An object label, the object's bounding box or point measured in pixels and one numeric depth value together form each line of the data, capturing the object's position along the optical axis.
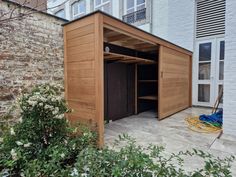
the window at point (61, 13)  10.69
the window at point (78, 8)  9.60
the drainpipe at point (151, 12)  7.00
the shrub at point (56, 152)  1.35
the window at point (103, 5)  8.33
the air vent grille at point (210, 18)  5.48
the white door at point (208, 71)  5.61
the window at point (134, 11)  7.31
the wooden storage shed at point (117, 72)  2.65
